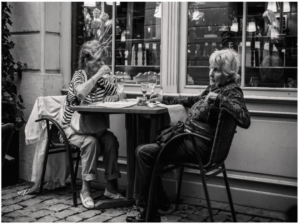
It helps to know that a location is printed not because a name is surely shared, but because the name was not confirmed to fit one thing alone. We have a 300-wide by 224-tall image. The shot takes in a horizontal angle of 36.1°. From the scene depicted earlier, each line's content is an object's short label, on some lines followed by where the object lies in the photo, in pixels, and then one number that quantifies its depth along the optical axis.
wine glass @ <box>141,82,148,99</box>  4.07
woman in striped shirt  4.26
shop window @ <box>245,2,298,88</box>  4.29
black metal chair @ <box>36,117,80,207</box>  4.24
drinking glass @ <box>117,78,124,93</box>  4.39
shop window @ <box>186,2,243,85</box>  4.66
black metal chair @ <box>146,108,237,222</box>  3.38
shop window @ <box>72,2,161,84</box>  4.98
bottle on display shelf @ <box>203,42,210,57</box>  4.70
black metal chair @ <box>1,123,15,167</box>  2.43
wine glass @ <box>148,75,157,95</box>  4.95
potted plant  5.07
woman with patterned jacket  3.56
